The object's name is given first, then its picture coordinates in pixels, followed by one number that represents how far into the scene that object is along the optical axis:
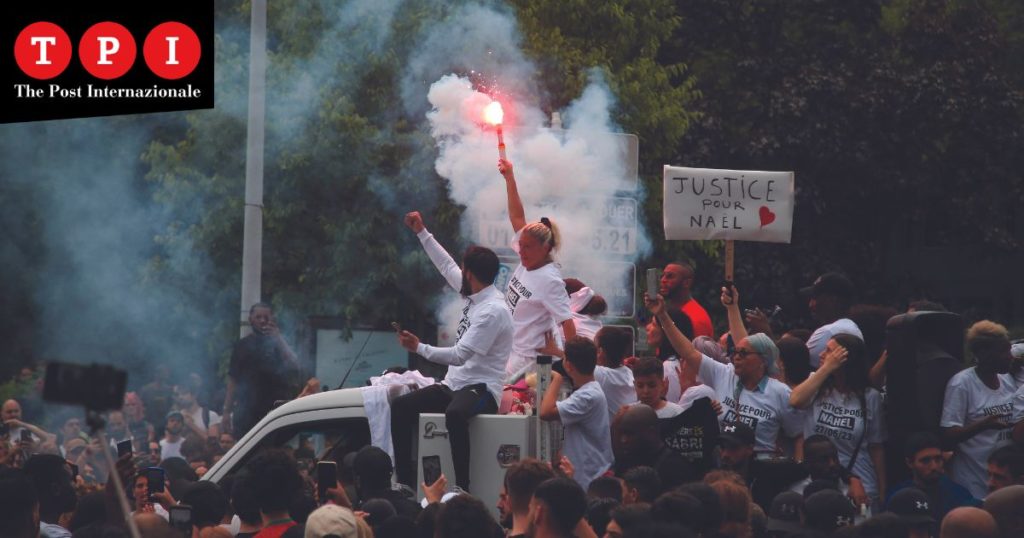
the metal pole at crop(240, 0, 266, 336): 30.77
